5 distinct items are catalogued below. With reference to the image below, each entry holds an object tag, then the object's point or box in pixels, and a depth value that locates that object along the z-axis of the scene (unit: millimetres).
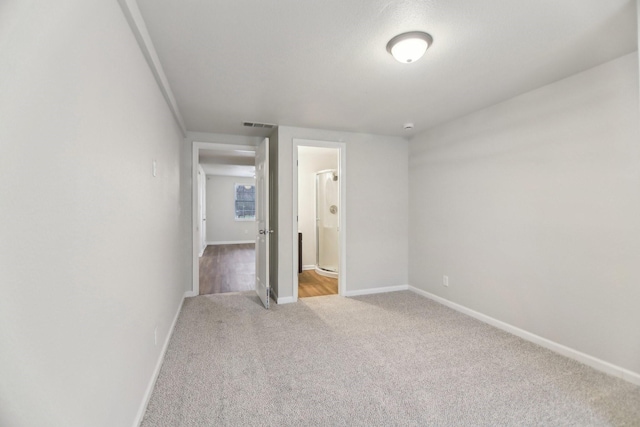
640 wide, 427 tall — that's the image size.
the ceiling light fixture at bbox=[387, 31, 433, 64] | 1733
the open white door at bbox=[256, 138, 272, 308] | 3443
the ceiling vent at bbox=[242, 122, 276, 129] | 3548
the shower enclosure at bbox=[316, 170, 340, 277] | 5266
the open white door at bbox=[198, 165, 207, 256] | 8031
